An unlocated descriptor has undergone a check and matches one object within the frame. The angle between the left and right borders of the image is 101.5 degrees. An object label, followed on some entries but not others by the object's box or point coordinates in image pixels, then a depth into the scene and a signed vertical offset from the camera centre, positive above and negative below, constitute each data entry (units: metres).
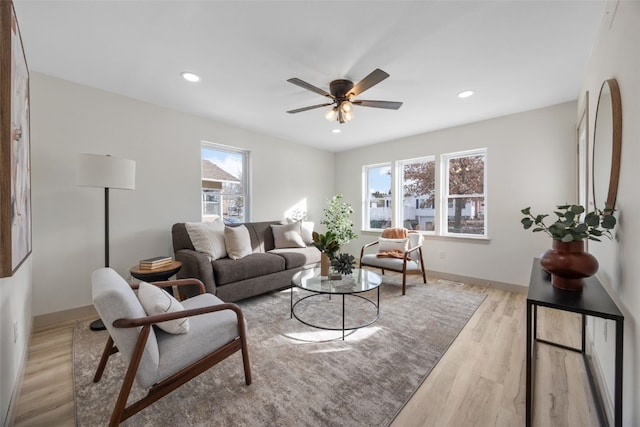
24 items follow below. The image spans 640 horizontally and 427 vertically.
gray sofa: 2.79 -0.65
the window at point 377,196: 5.04 +0.30
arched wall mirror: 1.37 +0.39
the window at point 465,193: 3.93 +0.29
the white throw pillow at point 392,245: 3.91 -0.50
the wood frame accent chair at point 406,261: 3.50 -0.70
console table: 1.13 -0.45
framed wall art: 1.07 +0.31
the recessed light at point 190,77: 2.49 +1.31
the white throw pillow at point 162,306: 1.43 -0.53
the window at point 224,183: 3.87 +0.43
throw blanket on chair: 3.79 -0.48
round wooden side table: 2.45 -0.59
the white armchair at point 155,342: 1.26 -0.73
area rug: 1.45 -1.12
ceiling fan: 2.24 +1.06
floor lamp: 2.34 +0.34
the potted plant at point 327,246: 2.71 -0.36
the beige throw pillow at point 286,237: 3.98 -0.39
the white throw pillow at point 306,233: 4.26 -0.35
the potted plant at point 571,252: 1.37 -0.22
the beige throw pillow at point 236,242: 3.19 -0.39
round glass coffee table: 2.38 -0.71
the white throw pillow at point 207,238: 3.04 -0.32
